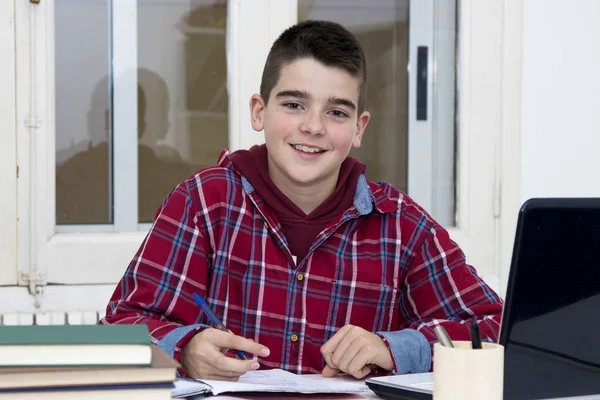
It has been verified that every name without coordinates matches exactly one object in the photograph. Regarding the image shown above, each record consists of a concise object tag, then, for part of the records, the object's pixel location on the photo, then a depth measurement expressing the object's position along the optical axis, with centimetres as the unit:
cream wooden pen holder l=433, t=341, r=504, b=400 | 168
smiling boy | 215
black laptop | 176
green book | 148
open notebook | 183
